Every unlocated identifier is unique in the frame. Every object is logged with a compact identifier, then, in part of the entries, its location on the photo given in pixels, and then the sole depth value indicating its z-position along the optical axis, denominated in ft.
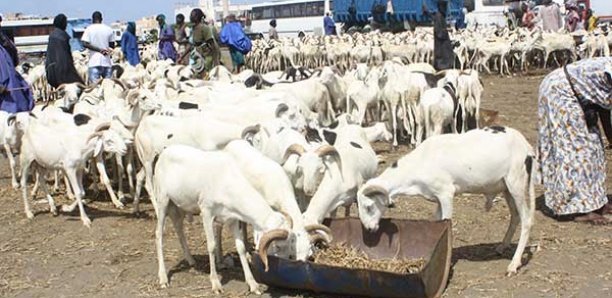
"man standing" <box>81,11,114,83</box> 43.96
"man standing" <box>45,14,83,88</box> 39.32
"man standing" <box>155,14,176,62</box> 59.21
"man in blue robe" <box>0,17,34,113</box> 36.76
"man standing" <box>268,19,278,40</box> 111.84
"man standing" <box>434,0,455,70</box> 50.44
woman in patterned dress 24.44
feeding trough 18.08
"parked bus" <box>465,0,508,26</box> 133.80
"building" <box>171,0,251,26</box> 208.23
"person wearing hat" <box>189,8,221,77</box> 46.88
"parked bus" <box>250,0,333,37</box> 179.01
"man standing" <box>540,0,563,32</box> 80.33
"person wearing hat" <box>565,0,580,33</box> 83.76
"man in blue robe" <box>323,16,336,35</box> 119.85
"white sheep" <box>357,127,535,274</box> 20.72
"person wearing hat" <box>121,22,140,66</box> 56.44
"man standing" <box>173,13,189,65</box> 52.85
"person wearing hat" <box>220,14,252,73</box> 51.72
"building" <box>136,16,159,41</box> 258.33
